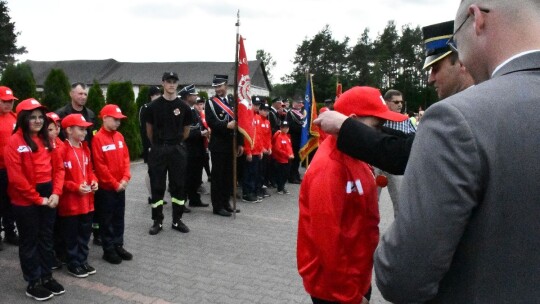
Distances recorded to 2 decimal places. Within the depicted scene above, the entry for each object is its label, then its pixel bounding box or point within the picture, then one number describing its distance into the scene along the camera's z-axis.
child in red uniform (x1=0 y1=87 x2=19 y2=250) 5.67
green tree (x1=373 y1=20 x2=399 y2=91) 65.31
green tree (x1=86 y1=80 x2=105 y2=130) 14.59
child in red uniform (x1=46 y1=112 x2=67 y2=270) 4.91
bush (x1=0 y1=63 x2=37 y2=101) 11.89
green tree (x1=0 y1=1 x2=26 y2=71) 51.41
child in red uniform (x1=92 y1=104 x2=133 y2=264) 5.46
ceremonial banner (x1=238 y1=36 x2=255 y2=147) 7.46
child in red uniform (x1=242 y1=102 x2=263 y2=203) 9.46
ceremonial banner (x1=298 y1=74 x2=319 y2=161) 9.21
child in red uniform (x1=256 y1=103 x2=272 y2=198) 10.08
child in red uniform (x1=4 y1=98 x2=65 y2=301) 4.37
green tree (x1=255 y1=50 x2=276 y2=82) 95.40
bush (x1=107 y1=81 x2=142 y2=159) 15.17
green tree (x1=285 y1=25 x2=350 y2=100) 68.00
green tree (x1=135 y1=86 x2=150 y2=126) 17.02
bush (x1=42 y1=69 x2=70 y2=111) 13.17
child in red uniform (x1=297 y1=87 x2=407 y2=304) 2.25
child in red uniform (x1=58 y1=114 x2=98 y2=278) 4.93
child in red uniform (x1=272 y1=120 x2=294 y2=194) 10.85
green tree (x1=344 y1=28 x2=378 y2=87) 65.82
